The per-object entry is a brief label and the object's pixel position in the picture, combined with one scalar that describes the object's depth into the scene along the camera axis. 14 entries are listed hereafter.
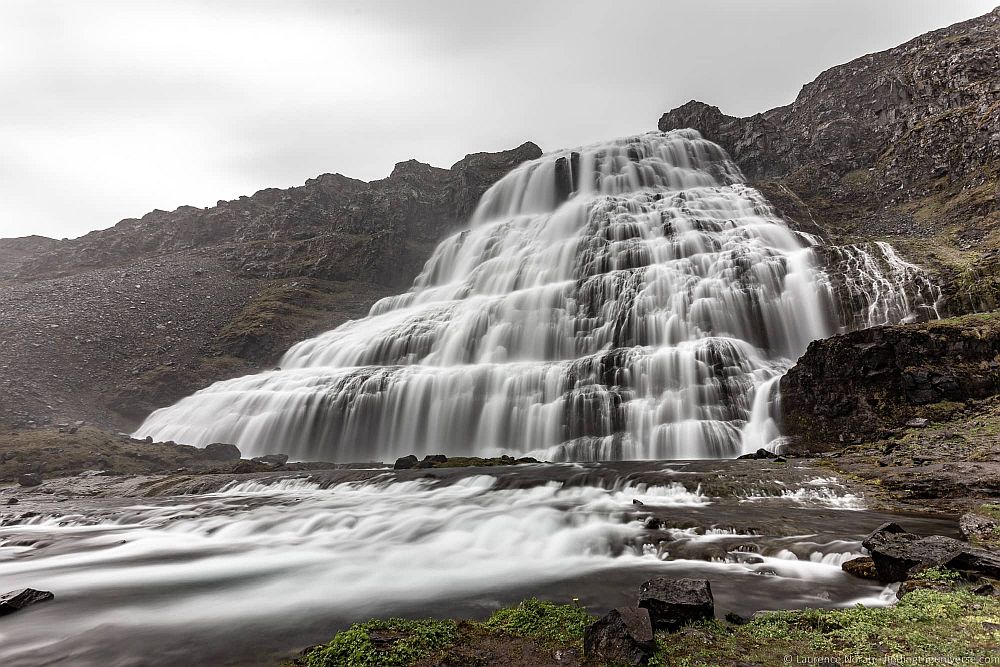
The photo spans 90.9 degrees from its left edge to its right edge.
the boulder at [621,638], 3.96
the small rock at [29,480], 19.36
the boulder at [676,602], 4.63
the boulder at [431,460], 18.12
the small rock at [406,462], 18.23
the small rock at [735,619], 4.75
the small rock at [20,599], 6.18
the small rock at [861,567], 5.86
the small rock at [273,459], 22.09
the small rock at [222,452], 23.62
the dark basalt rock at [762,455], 13.64
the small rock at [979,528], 6.43
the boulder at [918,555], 5.04
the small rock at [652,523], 8.75
